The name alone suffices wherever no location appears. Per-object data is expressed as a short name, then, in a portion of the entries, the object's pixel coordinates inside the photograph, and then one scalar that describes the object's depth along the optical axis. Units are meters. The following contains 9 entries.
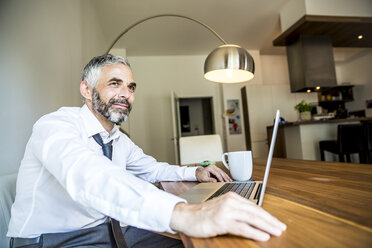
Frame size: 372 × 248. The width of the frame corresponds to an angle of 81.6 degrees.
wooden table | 0.34
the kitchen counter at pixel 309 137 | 3.73
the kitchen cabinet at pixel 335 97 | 6.15
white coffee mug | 0.86
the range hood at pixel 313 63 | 3.79
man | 0.41
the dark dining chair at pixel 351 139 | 3.24
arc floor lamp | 1.39
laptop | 0.57
